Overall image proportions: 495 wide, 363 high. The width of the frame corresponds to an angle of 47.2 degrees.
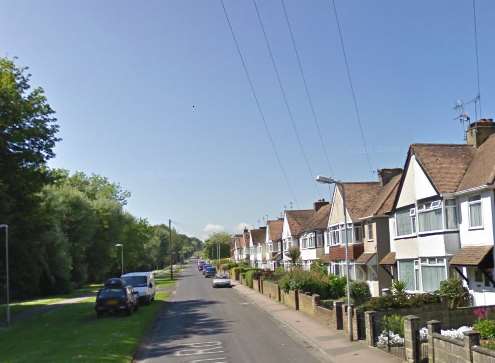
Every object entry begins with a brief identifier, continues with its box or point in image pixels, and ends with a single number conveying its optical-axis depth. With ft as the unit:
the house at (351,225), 127.34
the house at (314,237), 168.66
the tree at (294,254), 195.10
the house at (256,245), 329.44
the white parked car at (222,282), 181.27
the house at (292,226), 218.38
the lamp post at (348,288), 63.64
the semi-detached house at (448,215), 73.00
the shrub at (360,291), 105.50
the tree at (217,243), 540.11
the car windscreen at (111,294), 97.59
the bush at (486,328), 47.67
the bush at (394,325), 57.98
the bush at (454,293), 73.87
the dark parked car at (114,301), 96.84
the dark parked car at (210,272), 275.18
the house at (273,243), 265.34
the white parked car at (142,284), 120.06
